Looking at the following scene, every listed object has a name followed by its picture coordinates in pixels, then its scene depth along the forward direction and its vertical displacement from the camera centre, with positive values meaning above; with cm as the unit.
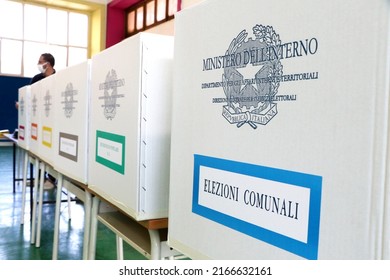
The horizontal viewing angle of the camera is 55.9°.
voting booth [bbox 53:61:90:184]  135 -1
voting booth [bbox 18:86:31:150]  270 +0
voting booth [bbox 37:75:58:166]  192 -1
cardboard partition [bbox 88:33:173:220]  92 -1
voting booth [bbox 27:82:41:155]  231 -1
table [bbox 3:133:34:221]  296 -53
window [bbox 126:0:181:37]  679 +215
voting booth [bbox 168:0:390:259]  43 -1
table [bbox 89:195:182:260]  95 -35
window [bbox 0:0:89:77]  851 +197
